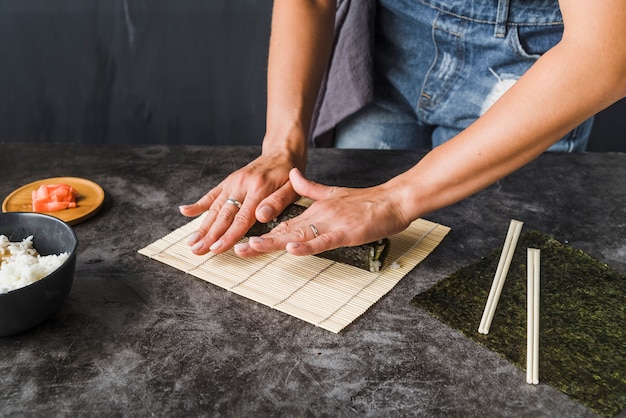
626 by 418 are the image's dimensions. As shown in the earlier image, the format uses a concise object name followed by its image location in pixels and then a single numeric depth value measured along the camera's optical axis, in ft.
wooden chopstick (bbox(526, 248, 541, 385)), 3.44
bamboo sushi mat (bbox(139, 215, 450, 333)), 3.97
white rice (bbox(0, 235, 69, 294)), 3.65
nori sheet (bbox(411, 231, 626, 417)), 3.41
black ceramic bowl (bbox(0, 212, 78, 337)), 3.49
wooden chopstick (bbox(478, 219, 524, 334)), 3.82
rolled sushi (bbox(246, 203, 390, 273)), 4.30
